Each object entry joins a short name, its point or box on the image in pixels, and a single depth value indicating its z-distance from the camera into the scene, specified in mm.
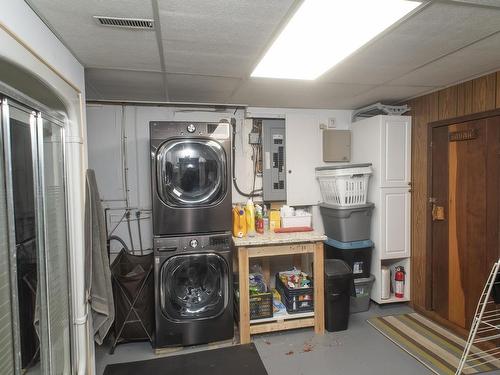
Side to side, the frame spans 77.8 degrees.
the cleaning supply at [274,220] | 3219
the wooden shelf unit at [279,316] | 2756
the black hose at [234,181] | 3477
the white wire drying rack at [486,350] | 2430
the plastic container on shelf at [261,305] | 2857
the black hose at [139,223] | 3289
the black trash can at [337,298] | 2932
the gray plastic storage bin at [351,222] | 3244
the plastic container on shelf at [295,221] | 3156
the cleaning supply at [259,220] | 3129
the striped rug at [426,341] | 2393
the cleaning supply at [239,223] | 2922
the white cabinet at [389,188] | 3271
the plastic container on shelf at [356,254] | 3246
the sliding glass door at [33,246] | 1384
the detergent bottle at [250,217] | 3035
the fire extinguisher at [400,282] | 3396
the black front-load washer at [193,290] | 2609
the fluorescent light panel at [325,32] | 1455
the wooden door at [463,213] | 2564
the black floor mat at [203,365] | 2391
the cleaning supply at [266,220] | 3230
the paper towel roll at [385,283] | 3344
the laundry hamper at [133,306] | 2691
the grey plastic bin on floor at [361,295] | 3316
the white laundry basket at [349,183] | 3205
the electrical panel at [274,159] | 3533
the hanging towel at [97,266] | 2051
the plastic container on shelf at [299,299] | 2947
